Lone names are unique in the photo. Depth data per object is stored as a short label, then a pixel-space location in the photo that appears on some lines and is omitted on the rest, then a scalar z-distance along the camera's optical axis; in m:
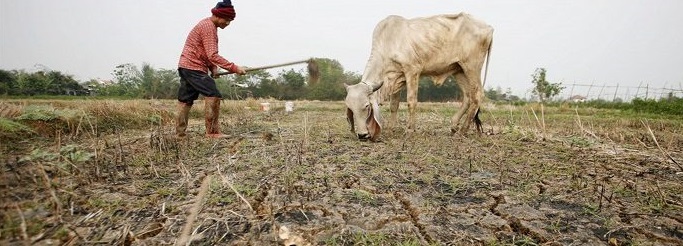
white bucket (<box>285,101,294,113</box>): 10.64
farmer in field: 3.98
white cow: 5.09
